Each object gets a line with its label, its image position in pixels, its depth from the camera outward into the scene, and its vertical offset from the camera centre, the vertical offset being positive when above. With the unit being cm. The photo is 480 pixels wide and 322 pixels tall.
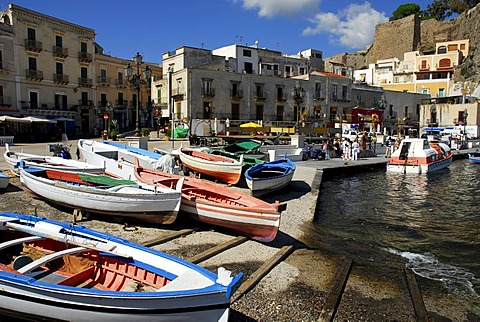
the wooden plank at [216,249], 682 -239
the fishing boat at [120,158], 1223 -94
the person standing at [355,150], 2355 -116
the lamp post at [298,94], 2618 +292
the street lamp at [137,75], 1955 +353
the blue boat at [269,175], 1195 -156
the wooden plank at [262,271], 567 -249
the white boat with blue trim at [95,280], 385 -180
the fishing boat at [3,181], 1122 -146
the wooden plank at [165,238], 756 -232
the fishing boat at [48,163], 1107 -97
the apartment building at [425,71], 6034 +1090
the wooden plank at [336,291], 515 -262
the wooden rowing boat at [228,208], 766 -172
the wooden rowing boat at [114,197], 819 -150
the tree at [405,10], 8300 +2866
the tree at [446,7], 7431 +2685
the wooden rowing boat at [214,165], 1345 -125
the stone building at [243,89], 3725 +507
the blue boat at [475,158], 2553 -190
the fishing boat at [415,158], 2136 -162
